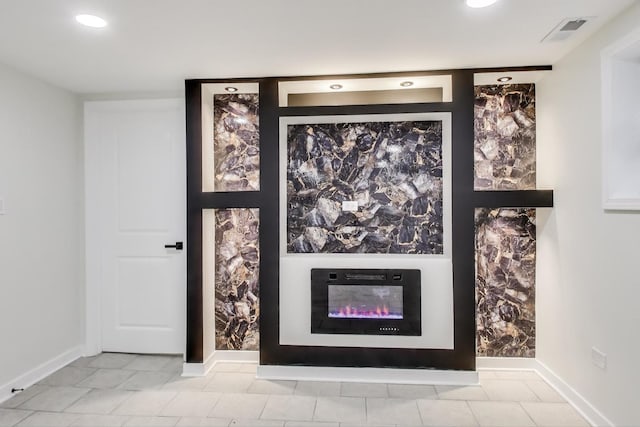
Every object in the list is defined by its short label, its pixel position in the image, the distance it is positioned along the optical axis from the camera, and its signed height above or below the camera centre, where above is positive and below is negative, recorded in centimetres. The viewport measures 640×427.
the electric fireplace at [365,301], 303 -72
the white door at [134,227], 355 -12
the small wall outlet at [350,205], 330 +7
